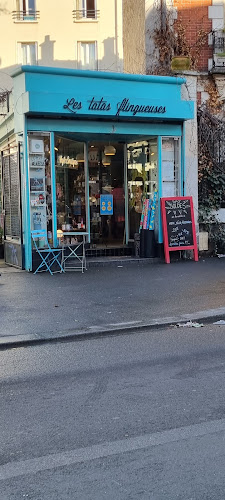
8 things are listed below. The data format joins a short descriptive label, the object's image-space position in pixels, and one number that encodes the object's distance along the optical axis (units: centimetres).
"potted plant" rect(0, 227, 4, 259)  1534
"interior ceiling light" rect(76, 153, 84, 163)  1441
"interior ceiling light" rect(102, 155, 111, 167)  1519
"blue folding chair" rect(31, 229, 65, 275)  1218
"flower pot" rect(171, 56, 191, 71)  1383
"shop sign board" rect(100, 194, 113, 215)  1502
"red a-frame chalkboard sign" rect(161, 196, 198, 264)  1352
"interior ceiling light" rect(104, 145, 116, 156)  1510
